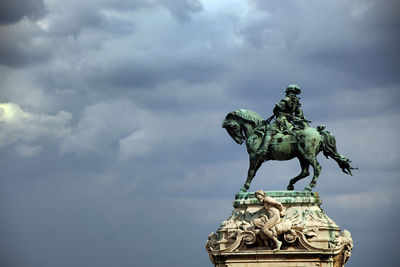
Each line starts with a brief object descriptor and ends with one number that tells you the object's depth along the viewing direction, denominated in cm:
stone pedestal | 4116
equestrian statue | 4291
